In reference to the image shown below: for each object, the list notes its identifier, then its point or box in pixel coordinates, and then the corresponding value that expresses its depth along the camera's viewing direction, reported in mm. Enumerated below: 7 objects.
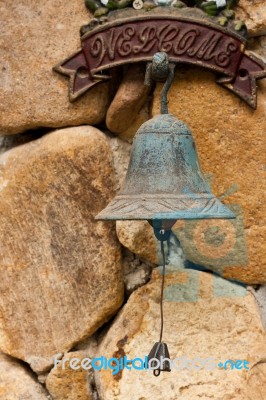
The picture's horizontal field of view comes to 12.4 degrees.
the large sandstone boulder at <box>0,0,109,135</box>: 1113
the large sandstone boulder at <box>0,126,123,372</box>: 1110
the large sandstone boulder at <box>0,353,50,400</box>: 1125
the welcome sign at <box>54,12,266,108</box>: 1074
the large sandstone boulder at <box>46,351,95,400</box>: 1115
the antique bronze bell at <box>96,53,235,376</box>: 998
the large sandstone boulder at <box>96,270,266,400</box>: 1074
